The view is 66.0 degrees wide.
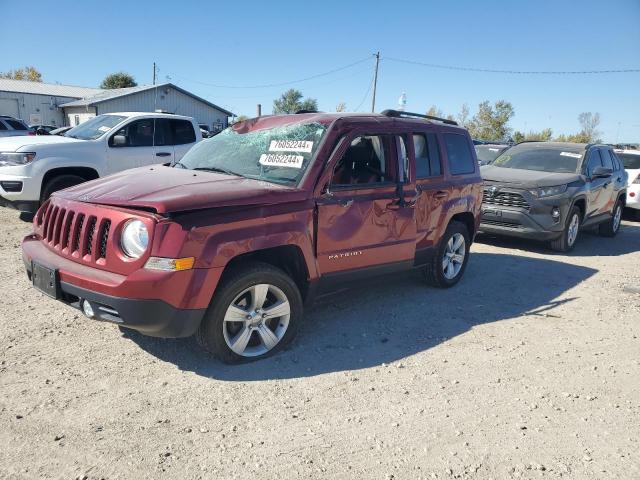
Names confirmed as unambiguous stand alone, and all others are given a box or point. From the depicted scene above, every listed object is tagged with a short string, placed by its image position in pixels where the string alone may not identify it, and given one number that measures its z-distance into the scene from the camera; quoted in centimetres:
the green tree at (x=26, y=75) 7069
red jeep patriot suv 310
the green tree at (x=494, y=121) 5712
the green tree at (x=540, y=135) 5834
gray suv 774
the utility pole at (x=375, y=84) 3855
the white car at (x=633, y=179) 1170
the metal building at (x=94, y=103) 3481
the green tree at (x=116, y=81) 5838
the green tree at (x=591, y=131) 6788
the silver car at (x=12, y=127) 1473
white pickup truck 744
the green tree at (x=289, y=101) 6800
